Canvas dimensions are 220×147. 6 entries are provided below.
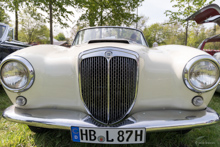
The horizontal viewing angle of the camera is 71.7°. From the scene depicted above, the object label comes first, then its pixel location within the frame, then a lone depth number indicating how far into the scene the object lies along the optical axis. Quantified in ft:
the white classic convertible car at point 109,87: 4.91
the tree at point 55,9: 24.73
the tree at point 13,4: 23.39
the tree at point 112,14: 33.11
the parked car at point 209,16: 19.06
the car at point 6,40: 11.45
